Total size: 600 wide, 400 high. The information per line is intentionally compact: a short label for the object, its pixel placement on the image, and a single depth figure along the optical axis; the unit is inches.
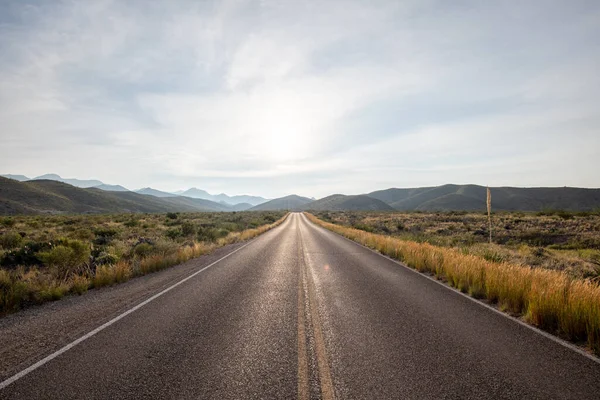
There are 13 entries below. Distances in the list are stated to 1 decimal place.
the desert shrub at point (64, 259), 414.9
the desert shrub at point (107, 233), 839.6
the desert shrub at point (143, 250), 585.0
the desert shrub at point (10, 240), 648.0
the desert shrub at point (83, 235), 789.5
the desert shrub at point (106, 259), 485.2
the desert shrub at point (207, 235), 928.7
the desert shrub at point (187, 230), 1016.0
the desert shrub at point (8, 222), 1192.1
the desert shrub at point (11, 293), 280.4
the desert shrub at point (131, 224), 1328.7
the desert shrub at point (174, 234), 909.9
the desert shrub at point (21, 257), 472.9
